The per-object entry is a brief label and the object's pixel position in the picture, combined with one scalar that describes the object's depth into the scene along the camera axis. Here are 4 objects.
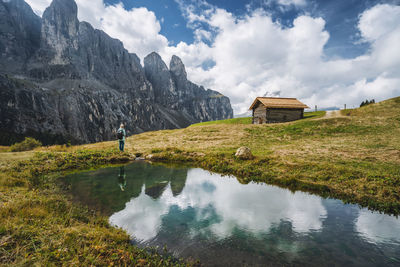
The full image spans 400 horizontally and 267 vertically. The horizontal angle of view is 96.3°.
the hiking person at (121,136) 18.67
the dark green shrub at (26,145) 22.52
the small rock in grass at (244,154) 15.91
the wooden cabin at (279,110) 40.66
